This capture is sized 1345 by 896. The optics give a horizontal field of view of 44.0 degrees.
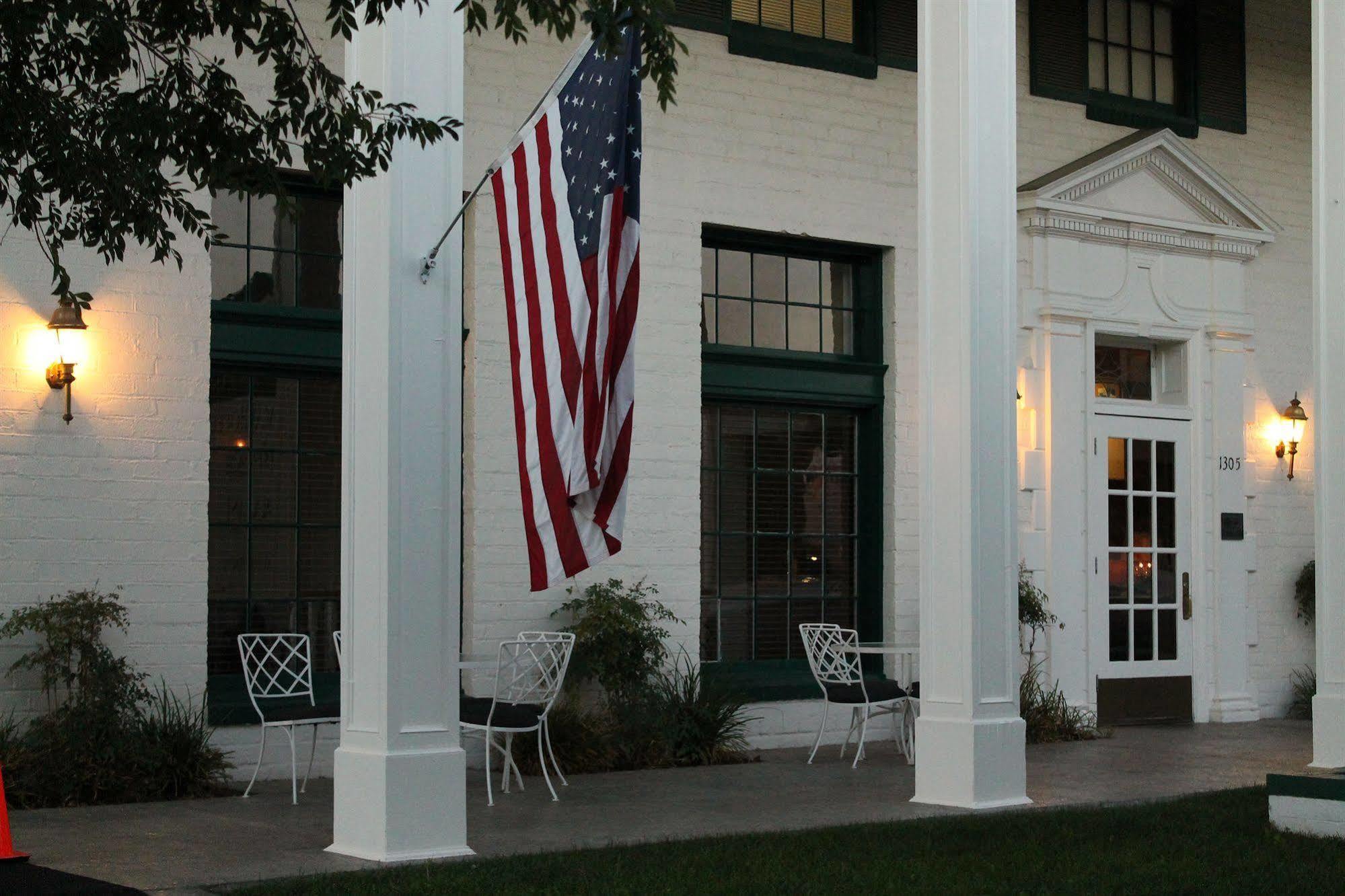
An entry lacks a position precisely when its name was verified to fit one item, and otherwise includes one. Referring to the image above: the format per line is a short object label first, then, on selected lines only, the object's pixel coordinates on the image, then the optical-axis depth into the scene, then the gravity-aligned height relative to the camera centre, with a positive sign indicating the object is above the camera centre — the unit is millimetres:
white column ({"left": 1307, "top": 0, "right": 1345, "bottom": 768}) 9984 +1075
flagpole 6168 +1464
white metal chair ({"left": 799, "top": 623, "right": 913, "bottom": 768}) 10141 -860
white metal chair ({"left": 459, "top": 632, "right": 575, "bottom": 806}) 8320 -820
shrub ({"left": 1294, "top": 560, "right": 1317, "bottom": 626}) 13555 -378
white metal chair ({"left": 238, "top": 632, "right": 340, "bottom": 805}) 9024 -725
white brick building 9086 +1076
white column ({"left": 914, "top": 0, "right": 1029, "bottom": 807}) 8336 +675
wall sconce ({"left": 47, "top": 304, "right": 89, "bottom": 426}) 8641 +1058
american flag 6055 +859
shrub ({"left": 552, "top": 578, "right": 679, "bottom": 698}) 10117 -572
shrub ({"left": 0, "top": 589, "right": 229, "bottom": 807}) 8239 -947
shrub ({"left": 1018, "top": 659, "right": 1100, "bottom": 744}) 11625 -1197
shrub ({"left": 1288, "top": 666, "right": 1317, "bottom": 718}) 13461 -1174
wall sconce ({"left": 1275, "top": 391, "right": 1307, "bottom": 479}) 13477 +1000
